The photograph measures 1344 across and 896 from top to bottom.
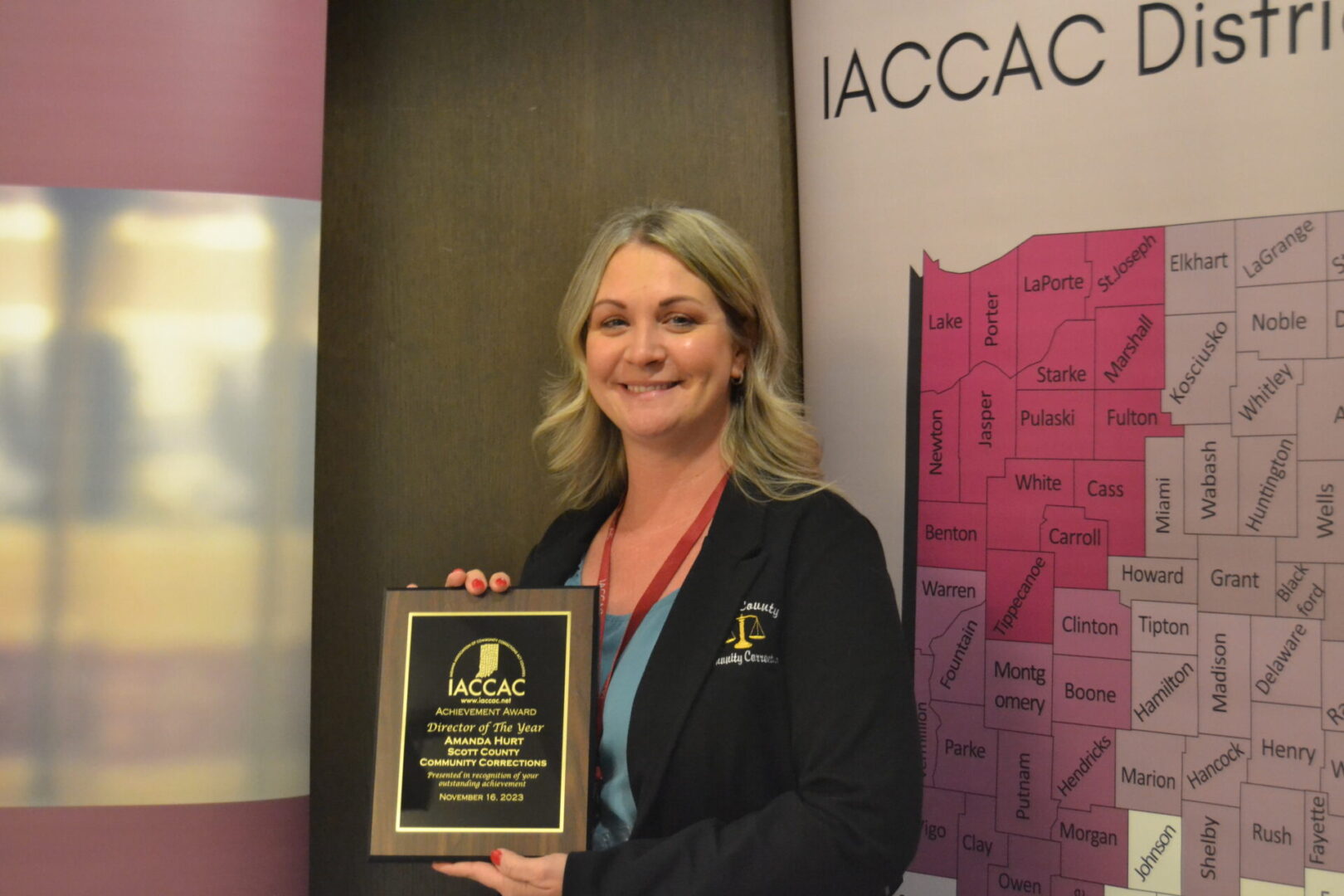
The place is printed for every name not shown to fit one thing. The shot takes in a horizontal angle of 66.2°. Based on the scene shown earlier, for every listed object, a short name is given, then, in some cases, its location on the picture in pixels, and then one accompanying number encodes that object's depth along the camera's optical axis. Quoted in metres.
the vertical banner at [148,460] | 1.87
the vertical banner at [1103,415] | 1.68
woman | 1.42
